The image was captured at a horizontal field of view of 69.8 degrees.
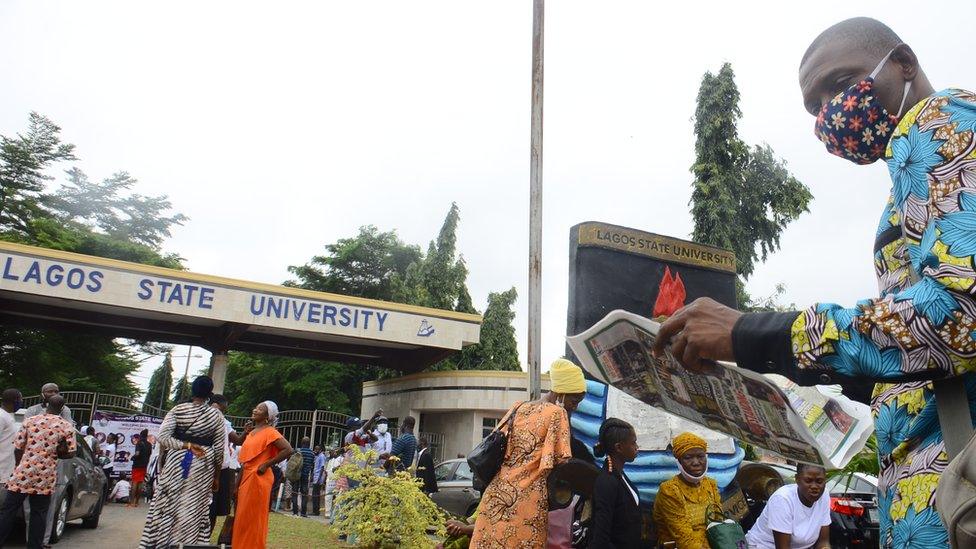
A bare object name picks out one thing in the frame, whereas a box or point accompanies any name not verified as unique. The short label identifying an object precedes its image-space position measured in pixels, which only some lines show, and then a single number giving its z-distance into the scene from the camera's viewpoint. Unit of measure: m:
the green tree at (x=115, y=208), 34.91
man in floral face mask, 1.05
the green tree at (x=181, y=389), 51.00
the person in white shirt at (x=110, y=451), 15.42
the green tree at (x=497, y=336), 28.41
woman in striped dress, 6.59
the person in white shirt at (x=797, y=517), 4.46
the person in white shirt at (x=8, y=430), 6.77
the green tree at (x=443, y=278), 30.09
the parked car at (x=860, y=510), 7.86
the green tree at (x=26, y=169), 30.56
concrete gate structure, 16.47
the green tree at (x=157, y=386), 59.97
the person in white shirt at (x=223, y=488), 8.53
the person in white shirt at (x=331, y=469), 12.65
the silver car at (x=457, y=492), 12.86
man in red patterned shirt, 6.46
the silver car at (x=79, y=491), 8.15
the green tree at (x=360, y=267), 37.03
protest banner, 15.70
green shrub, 7.37
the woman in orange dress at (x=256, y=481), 6.70
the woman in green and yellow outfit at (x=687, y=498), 4.14
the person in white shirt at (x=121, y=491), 15.23
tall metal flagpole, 7.47
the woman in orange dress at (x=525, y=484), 3.74
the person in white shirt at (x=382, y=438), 11.13
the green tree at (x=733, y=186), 18.86
